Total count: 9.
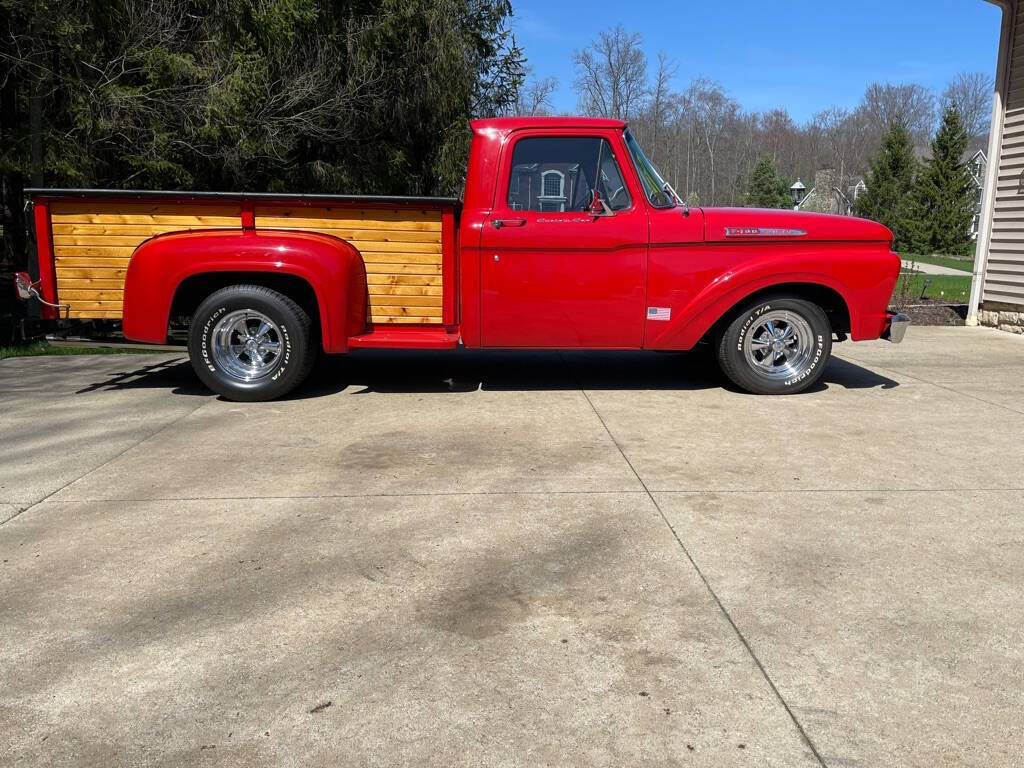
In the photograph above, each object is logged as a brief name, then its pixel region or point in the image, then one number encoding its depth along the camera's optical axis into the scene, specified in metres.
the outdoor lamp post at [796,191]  27.20
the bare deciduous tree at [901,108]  70.19
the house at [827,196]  71.44
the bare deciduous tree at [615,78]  48.47
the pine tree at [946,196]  36.22
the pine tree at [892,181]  38.59
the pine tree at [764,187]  63.16
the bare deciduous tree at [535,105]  38.25
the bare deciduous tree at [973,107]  66.94
